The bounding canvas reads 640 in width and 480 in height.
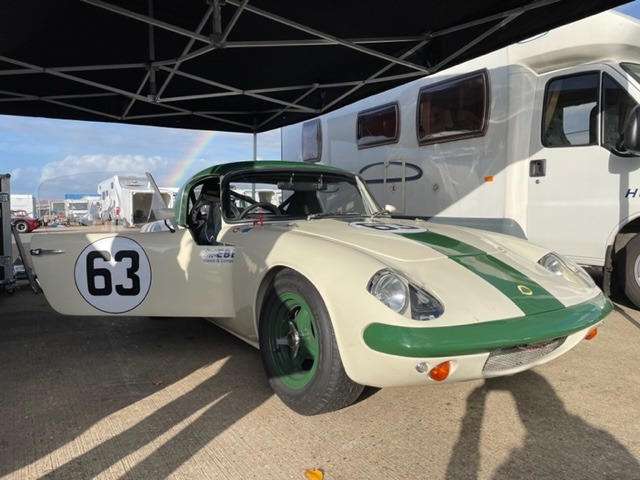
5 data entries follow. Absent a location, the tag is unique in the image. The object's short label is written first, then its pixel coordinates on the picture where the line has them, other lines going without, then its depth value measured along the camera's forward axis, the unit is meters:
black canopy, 4.36
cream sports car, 2.32
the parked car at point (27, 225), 23.21
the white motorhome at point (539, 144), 4.98
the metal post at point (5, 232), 5.51
